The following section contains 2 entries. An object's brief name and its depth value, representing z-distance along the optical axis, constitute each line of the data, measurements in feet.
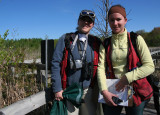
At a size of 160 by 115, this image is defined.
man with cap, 6.38
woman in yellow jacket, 5.23
